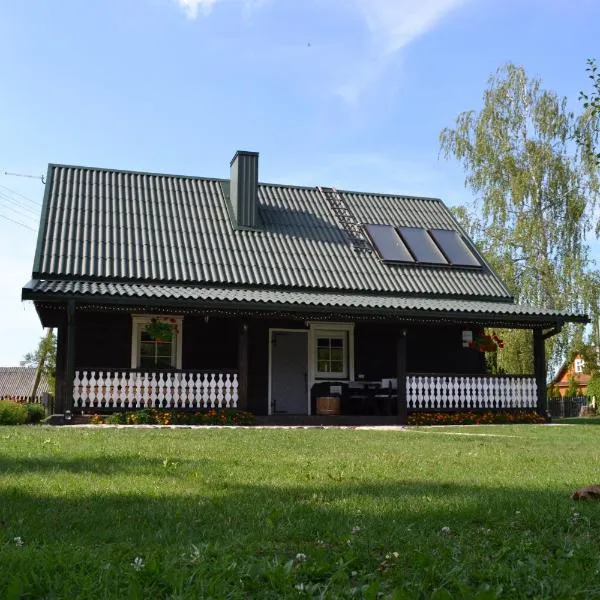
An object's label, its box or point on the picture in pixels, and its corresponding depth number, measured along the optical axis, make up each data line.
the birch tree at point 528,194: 25.89
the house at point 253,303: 14.56
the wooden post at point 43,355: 37.00
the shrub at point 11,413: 17.47
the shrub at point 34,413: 20.64
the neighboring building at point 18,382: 59.22
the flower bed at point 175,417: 14.04
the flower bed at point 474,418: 15.55
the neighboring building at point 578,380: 42.98
